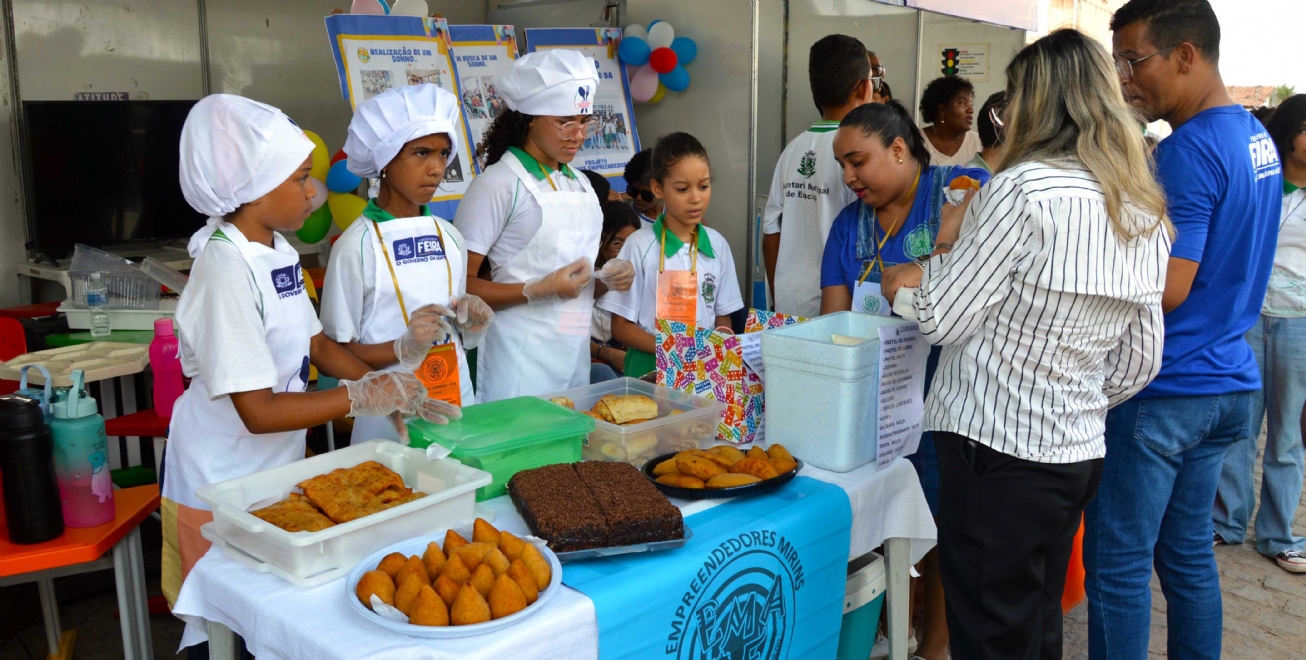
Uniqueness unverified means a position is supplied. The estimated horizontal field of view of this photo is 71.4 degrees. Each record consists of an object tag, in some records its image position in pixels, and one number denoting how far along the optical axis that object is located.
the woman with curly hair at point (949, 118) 5.28
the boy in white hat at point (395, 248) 2.26
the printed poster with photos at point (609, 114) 6.08
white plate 1.33
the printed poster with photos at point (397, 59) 5.16
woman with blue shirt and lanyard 2.53
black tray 1.88
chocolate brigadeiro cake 1.62
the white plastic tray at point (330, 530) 1.50
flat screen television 4.70
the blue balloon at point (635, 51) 6.09
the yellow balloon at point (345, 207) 5.06
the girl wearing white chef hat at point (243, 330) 1.78
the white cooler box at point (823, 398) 2.03
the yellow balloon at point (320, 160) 4.97
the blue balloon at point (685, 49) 5.98
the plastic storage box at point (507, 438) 1.86
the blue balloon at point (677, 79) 6.07
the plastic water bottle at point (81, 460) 2.13
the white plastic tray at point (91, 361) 3.09
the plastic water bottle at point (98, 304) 3.72
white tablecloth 1.34
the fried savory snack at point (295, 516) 1.56
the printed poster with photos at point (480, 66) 5.83
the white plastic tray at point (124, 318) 3.76
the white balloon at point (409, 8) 5.53
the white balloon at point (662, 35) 6.02
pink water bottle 3.20
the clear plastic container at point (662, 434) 2.06
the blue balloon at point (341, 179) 5.01
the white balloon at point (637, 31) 6.20
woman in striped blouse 1.68
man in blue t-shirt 1.97
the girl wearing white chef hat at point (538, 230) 2.61
